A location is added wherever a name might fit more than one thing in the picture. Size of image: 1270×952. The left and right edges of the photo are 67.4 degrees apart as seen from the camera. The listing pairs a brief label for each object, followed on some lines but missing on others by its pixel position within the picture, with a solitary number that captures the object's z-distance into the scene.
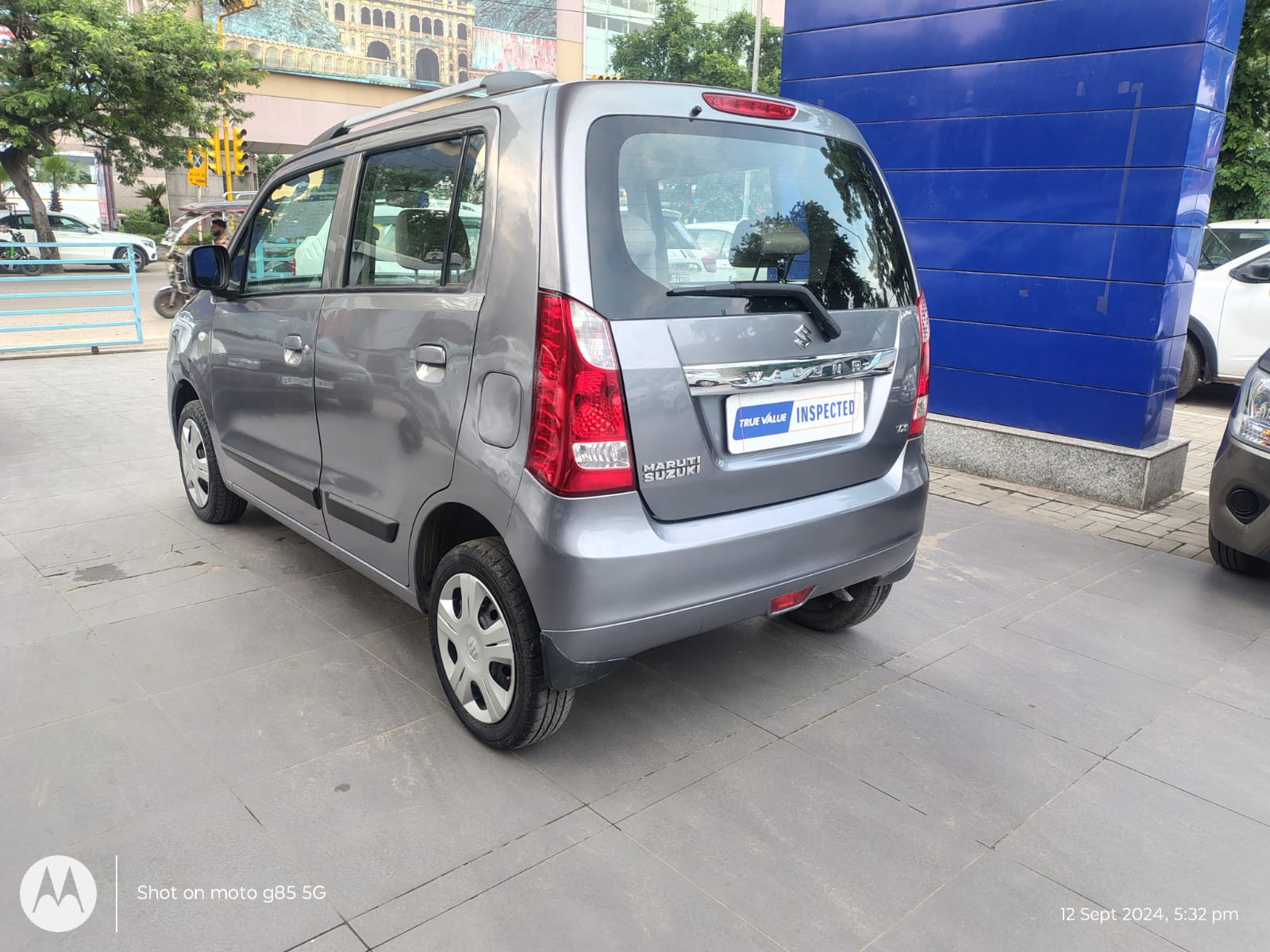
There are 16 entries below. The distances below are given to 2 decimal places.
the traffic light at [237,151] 24.92
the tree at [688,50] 48.53
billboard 41.50
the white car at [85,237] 24.36
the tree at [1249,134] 9.87
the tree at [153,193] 39.69
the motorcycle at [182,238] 14.41
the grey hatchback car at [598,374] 2.42
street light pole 22.44
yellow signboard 22.33
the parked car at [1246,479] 4.19
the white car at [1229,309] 8.55
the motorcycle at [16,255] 21.17
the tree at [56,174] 33.69
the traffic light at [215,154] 23.27
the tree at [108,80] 20.97
